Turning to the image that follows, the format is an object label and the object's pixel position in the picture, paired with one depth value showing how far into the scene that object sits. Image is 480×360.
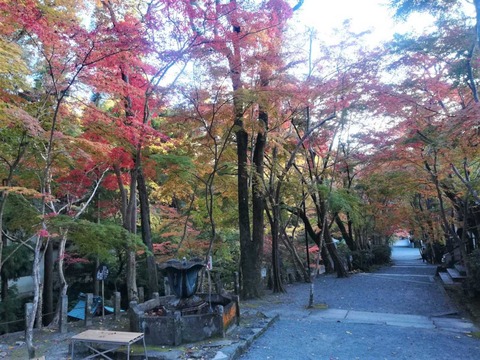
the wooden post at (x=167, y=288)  10.31
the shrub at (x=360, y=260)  20.92
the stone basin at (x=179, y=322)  5.95
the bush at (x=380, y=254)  25.24
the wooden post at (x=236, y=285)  11.13
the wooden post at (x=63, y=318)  7.49
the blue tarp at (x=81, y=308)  13.05
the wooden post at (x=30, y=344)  5.39
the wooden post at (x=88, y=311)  8.01
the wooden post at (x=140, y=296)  9.47
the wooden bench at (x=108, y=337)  4.73
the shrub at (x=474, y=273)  9.54
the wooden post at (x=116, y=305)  8.80
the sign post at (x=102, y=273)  9.11
